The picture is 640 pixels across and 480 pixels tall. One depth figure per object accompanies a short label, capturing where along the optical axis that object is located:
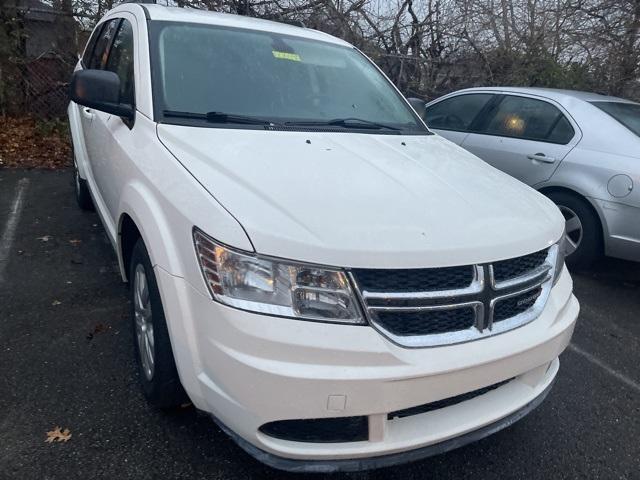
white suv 1.71
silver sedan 4.17
